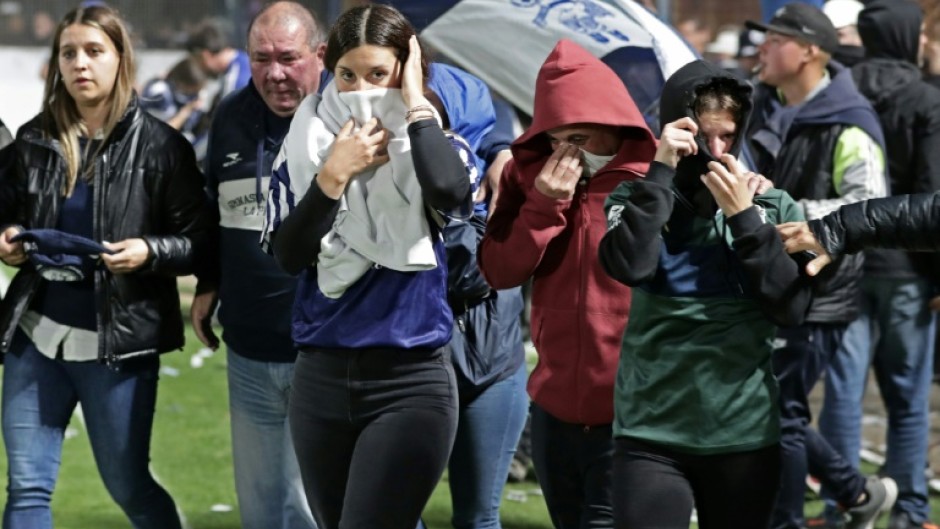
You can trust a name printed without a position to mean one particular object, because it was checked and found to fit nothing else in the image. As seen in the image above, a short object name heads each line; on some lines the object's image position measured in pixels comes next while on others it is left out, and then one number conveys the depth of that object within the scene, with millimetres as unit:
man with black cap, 12328
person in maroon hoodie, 8742
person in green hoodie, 8141
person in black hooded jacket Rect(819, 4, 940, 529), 13289
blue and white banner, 11445
